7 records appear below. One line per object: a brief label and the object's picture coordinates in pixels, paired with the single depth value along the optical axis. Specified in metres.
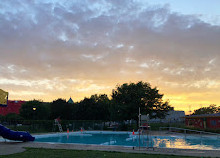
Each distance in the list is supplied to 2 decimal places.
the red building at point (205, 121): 31.37
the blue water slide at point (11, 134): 14.45
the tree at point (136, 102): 36.83
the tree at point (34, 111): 45.56
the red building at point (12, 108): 56.54
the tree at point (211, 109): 74.34
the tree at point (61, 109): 50.66
